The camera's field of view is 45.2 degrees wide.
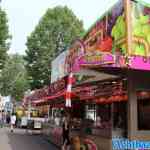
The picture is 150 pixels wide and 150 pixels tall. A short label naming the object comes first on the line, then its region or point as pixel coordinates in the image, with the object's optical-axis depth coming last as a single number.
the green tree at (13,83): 31.98
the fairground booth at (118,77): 5.63
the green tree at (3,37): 12.53
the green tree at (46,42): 20.34
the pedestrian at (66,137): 7.42
